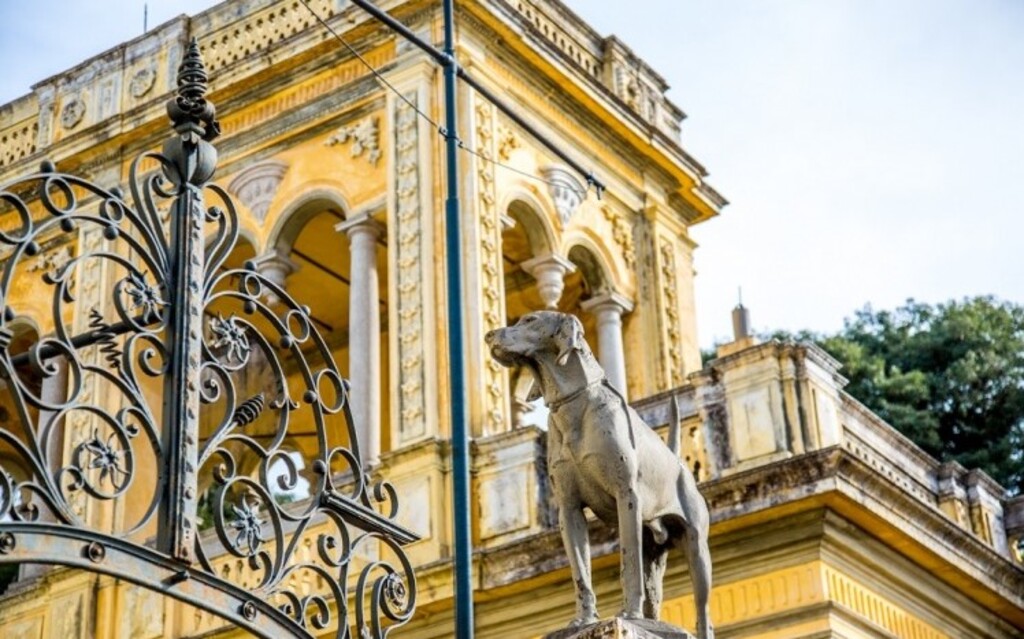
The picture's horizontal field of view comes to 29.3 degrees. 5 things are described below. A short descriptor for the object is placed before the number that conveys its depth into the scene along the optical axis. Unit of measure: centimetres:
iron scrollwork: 758
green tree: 2769
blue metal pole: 930
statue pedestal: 780
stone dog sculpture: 885
